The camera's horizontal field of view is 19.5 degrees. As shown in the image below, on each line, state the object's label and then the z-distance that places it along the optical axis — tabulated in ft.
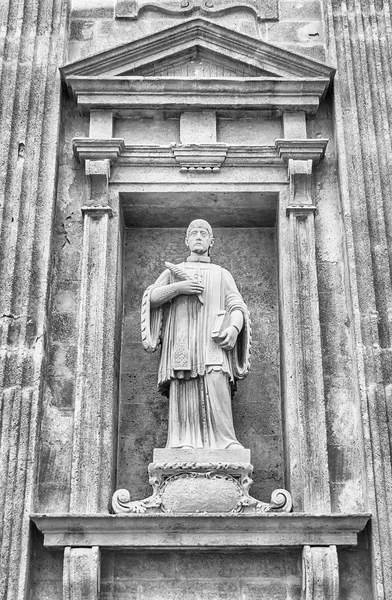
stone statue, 27.78
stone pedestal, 26.53
